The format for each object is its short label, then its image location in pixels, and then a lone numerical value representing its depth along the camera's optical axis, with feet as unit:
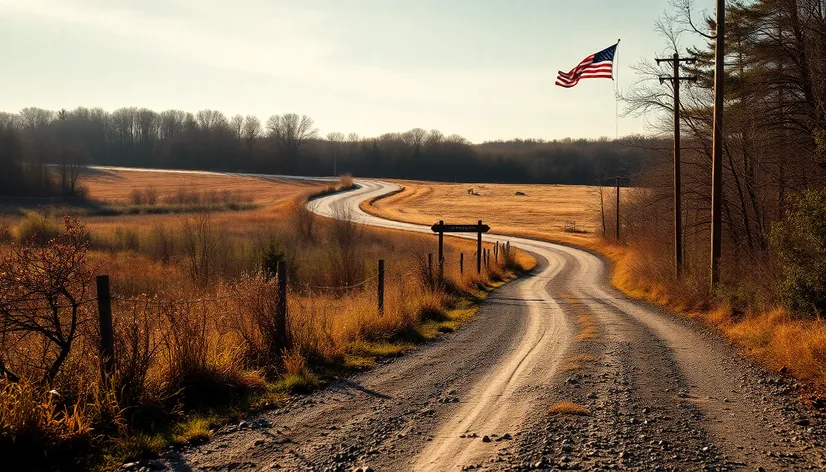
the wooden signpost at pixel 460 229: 71.85
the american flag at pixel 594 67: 68.44
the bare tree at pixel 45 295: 21.25
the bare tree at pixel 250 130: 537.44
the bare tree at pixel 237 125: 556.27
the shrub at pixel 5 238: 106.86
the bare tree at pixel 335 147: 510.62
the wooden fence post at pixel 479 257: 99.17
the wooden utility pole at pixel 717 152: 56.90
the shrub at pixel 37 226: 123.03
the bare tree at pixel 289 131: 543.39
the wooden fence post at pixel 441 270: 69.46
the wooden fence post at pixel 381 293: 47.14
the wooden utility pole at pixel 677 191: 75.41
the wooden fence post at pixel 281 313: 32.32
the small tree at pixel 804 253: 39.27
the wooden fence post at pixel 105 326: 23.08
